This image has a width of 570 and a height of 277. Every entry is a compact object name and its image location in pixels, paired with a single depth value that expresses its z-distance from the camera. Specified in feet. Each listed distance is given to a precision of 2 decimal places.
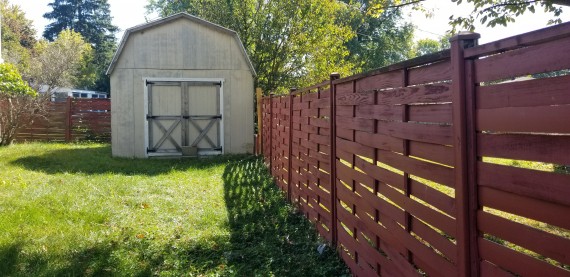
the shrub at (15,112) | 48.24
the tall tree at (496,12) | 25.13
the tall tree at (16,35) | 91.45
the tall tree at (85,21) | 156.66
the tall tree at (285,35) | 53.26
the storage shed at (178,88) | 40.45
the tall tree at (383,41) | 108.68
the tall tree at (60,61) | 76.38
